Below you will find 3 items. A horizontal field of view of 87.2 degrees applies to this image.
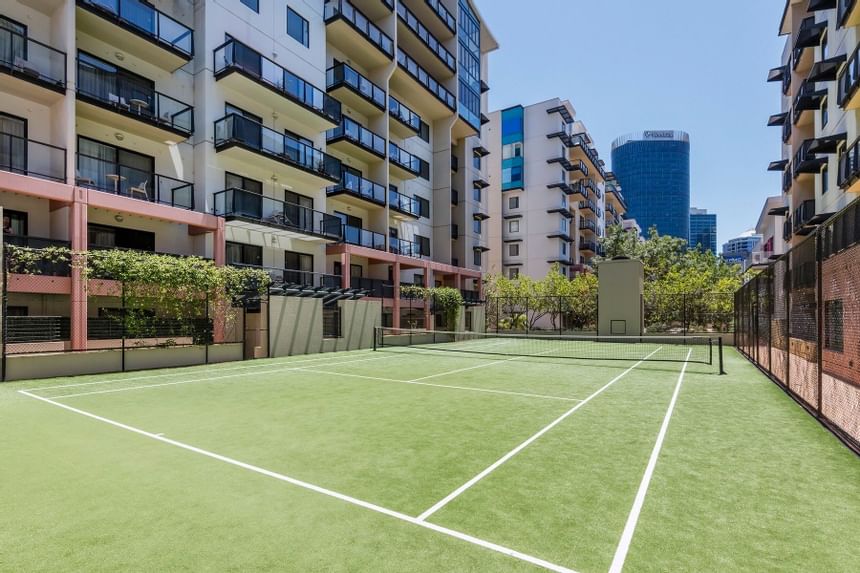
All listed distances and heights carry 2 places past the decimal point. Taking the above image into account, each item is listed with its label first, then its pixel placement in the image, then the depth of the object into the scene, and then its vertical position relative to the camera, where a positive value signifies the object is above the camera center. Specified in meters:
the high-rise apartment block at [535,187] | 59.53 +14.75
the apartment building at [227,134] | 16.45 +7.69
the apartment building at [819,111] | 19.77 +10.72
